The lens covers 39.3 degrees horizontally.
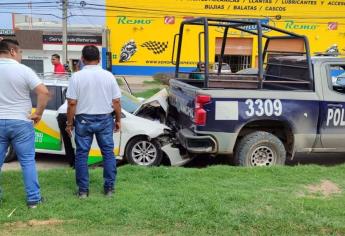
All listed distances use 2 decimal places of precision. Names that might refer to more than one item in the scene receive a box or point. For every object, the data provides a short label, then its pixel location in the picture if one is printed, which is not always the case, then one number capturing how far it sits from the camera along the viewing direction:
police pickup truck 6.58
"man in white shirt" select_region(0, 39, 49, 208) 4.54
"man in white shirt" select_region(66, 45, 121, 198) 4.93
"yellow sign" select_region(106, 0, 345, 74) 45.38
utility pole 29.56
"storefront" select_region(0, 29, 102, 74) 41.75
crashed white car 7.39
